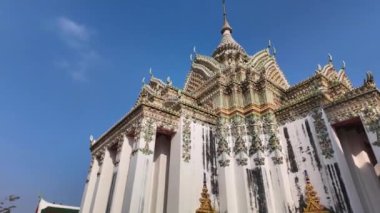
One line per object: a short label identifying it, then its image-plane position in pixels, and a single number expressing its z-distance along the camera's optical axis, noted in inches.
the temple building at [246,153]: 404.2
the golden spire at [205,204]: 425.4
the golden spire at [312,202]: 387.2
